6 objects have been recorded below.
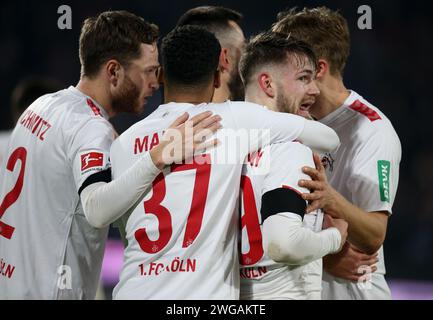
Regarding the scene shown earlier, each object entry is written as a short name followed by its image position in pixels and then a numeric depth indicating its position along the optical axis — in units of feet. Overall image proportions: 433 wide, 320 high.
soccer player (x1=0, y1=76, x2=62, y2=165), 37.50
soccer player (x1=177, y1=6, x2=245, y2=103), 30.17
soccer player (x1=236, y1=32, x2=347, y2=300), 19.30
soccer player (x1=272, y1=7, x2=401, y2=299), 24.66
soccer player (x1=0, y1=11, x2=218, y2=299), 23.57
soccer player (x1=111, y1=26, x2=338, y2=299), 20.02
